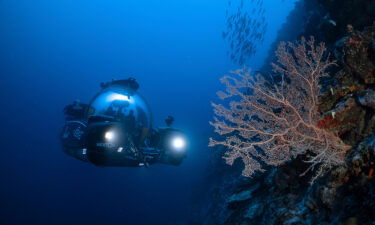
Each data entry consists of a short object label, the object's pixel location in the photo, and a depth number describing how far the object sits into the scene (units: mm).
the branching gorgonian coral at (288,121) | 2834
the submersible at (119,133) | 4402
